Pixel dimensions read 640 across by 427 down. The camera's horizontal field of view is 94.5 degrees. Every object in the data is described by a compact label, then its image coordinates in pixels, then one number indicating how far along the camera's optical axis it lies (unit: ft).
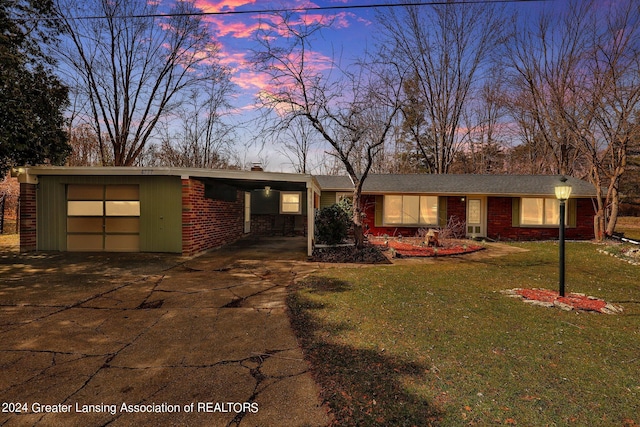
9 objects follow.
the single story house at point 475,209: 50.03
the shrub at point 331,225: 36.94
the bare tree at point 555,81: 52.53
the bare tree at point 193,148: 87.81
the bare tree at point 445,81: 79.36
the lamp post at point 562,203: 18.51
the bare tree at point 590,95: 44.65
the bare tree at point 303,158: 90.94
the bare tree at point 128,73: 59.57
